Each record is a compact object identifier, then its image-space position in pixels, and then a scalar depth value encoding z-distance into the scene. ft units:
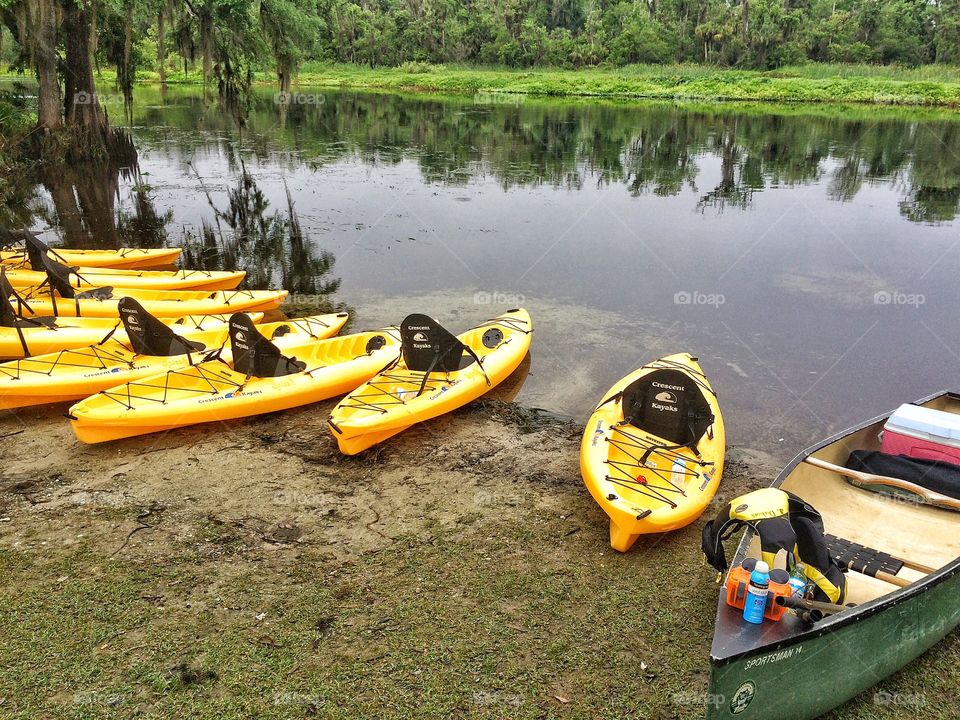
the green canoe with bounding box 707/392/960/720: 12.96
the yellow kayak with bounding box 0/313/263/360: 30.50
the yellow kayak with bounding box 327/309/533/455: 24.50
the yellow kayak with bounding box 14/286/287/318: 34.09
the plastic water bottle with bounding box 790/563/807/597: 14.66
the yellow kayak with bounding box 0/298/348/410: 26.84
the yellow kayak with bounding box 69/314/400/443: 24.59
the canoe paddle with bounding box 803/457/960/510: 19.24
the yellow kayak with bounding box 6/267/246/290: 37.91
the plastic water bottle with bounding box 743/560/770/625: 13.94
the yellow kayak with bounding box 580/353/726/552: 19.62
